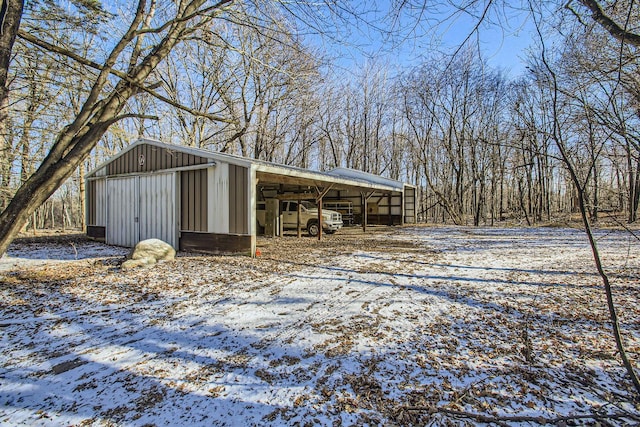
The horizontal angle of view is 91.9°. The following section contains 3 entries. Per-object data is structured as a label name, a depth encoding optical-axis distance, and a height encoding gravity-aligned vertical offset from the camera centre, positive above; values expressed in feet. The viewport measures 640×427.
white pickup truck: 50.80 -0.53
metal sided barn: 29.76 +2.43
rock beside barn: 24.78 -3.22
